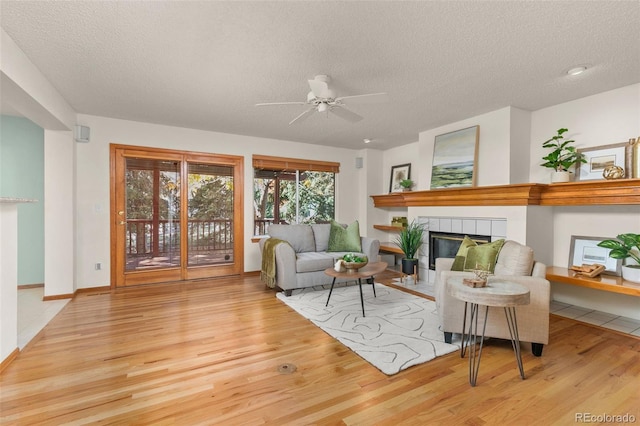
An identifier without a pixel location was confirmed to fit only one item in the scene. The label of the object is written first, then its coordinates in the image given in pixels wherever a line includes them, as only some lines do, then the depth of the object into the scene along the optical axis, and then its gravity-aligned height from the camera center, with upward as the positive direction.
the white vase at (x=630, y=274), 2.92 -0.61
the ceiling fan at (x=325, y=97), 2.67 +1.06
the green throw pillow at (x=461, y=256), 2.89 -0.45
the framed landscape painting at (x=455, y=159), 4.21 +0.77
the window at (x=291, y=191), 5.57 +0.34
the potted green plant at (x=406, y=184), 5.59 +0.48
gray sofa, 4.04 -0.70
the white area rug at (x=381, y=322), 2.38 -1.15
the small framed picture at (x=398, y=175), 5.95 +0.70
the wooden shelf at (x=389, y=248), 5.50 -0.73
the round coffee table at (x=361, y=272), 3.33 -0.73
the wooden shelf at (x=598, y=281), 2.82 -0.71
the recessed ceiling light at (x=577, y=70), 2.77 +1.33
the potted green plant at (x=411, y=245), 4.84 -0.59
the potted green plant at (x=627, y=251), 2.91 -0.39
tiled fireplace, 3.93 -0.25
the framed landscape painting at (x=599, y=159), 3.18 +0.58
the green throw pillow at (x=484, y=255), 2.71 -0.42
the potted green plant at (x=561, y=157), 3.46 +0.64
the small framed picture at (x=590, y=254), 3.24 -0.49
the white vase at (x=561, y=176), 3.47 +0.41
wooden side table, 1.95 -0.58
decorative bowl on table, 3.44 -0.62
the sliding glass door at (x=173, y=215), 4.49 -0.14
